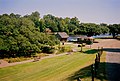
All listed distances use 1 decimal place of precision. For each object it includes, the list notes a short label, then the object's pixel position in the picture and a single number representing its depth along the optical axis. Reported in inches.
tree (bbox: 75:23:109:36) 4616.1
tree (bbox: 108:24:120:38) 5170.8
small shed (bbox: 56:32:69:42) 3441.9
